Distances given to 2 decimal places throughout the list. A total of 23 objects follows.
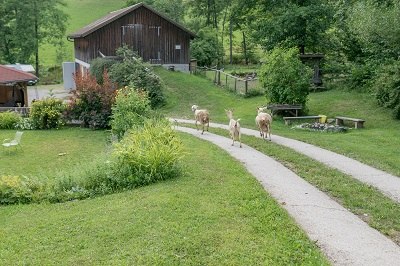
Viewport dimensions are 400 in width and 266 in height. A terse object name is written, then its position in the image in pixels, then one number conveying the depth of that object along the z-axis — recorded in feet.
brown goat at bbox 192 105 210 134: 62.85
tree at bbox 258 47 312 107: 73.56
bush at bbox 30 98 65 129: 77.51
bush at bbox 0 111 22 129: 78.76
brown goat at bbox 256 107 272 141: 55.32
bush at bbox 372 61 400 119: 68.08
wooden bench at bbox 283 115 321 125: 70.95
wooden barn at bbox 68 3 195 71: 118.83
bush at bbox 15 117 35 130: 78.33
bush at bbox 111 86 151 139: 55.11
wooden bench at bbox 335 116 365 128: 65.77
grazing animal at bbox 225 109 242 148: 51.72
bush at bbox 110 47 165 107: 91.30
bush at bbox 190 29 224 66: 150.10
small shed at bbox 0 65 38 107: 93.45
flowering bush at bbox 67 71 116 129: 74.54
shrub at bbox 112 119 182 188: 34.94
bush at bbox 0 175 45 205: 34.71
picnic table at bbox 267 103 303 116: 73.67
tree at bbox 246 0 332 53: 94.32
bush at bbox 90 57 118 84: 102.32
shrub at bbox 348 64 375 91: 88.13
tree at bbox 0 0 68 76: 161.07
